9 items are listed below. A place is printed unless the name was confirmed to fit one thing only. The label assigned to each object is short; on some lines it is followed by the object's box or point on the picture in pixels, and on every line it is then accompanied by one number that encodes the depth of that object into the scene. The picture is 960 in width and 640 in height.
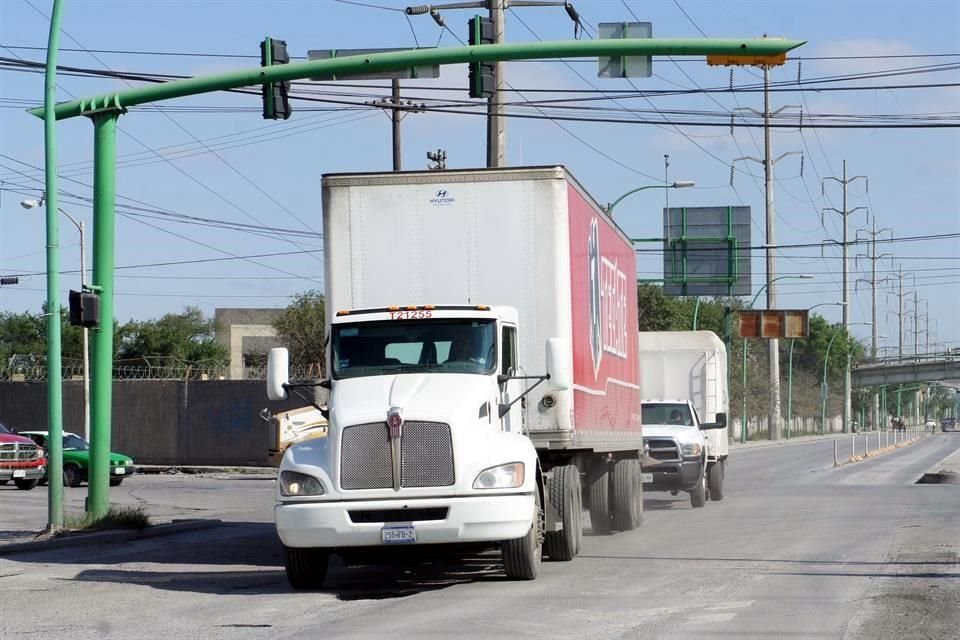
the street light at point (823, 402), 128.68
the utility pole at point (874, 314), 163.82
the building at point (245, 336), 97.32
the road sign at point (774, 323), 65.75
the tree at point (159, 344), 90.44
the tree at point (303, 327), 70.19
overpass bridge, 138.12
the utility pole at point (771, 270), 83.56
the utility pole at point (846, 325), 124.84
